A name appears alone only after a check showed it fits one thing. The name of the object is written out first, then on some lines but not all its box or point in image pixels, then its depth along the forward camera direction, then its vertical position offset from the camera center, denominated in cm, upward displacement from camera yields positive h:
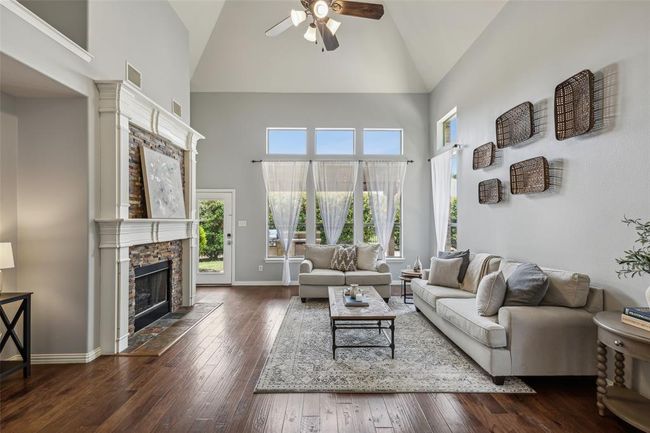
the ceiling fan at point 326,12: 320 +200
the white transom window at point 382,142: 721 +161
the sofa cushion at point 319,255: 614 -67
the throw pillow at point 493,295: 306 -70
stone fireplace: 341 -12
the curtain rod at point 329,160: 709 +120
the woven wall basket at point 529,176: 345 +44
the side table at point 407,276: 551 -95
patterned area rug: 274 -136
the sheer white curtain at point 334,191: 703 +56
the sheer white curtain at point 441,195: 607 +41
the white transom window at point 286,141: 718 +163
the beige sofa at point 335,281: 555 -103
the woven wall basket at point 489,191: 438 +35
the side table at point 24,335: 282 -98
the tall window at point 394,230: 717 -26
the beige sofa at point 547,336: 272 -96
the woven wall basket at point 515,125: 370 +107
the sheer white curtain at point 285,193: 701 +52
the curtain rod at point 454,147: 565 +118
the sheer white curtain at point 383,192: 708 +53
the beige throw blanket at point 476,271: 419 -67
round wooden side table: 200 -105
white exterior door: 709 -37
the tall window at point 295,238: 716 -42
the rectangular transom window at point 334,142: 719 +160
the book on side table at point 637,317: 209 -64
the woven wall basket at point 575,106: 286 +98
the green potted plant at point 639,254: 212 -24
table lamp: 275 -30
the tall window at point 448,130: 608 +166
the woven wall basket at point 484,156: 454 +85
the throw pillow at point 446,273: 446 -73
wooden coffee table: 331 -96
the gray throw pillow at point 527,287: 295 -62
